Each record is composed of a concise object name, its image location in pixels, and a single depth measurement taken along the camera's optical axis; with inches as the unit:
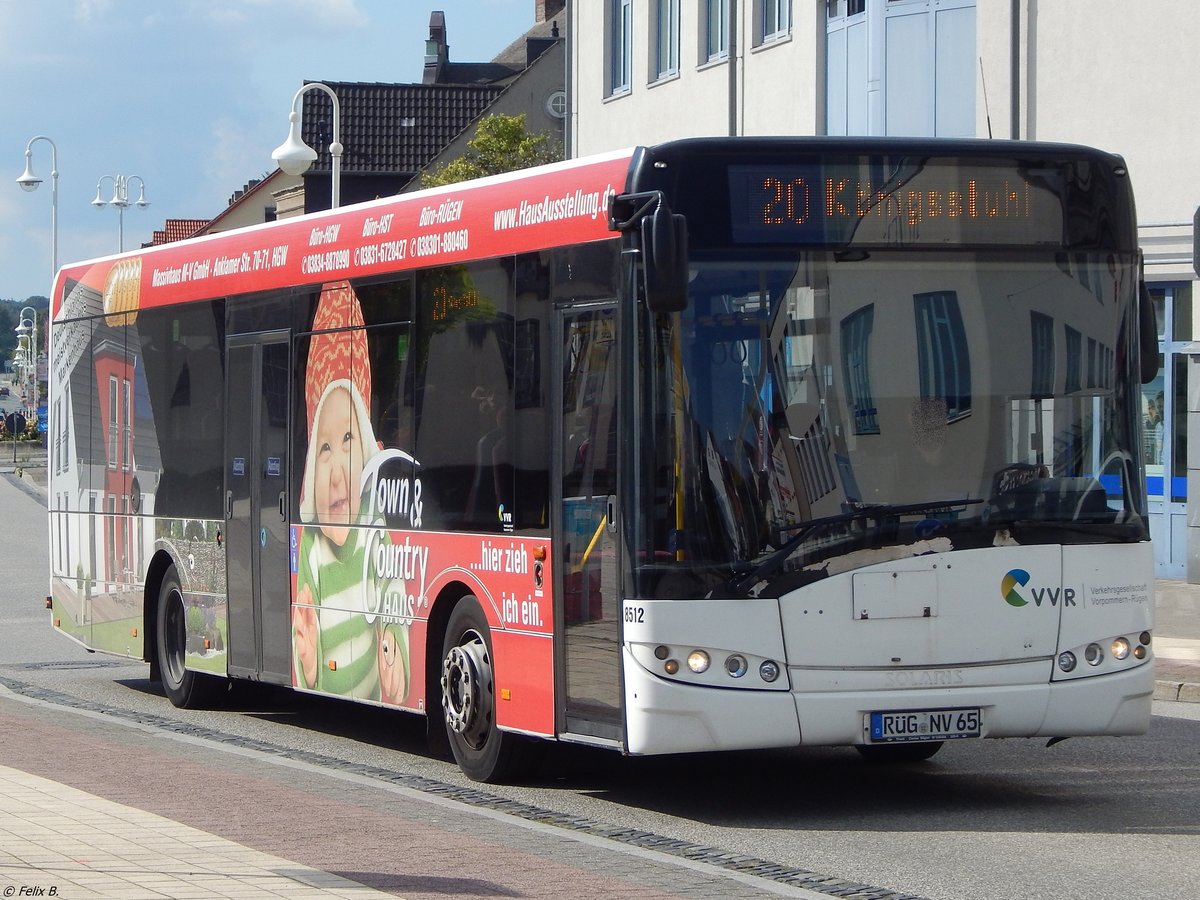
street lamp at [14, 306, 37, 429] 4962.6
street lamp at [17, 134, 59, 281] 2667.3
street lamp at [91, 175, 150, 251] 3102.4
